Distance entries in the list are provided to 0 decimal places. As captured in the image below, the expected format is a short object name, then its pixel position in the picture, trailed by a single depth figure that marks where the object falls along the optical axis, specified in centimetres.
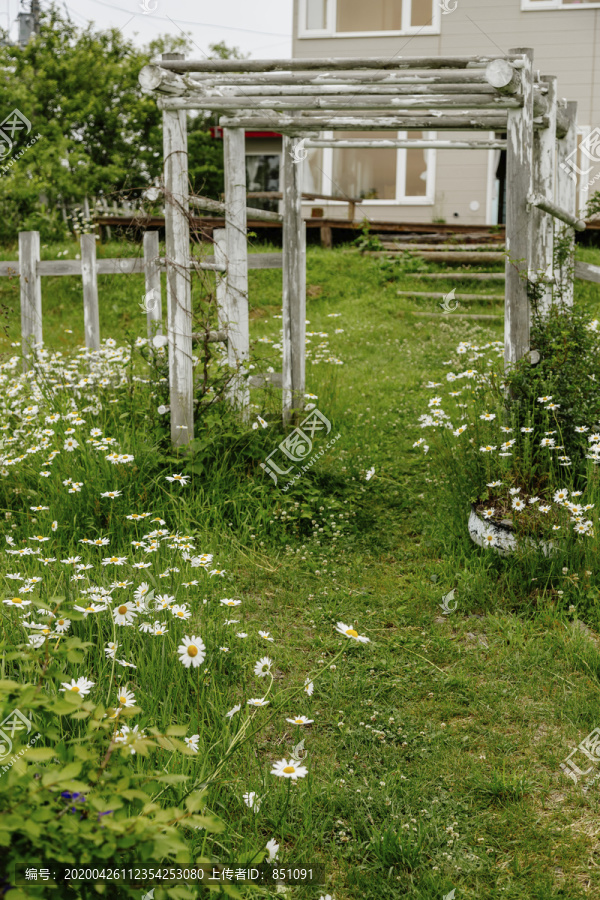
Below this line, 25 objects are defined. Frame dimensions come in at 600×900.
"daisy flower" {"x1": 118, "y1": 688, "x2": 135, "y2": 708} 259
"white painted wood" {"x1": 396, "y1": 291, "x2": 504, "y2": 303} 1265
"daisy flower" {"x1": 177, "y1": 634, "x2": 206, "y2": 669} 262
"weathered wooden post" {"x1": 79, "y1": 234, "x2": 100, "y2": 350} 824
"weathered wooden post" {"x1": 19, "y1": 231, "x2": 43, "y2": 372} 826
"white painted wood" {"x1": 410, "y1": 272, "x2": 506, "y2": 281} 1351
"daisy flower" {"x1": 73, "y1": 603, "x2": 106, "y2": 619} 297
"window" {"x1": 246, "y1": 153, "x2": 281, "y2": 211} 2219
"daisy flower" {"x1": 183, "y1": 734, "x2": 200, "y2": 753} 251
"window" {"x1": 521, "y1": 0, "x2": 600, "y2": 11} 1705
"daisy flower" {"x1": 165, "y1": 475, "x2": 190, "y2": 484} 507
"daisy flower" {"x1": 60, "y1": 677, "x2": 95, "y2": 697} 259
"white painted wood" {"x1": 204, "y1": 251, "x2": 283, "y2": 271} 704
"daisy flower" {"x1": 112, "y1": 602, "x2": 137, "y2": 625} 284
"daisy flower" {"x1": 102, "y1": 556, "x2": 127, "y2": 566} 377
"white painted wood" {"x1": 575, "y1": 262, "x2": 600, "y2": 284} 566
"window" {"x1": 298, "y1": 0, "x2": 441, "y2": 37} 1803
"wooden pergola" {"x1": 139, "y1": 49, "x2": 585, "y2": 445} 475
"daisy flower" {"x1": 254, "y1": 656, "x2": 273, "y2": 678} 265
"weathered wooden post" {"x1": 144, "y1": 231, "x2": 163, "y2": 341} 754
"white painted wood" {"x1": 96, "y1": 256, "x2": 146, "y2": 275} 808
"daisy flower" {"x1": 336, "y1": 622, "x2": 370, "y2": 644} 260
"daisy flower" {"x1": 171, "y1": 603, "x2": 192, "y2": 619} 315
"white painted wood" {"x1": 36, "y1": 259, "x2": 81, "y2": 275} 840
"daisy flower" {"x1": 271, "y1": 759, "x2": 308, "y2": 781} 230
